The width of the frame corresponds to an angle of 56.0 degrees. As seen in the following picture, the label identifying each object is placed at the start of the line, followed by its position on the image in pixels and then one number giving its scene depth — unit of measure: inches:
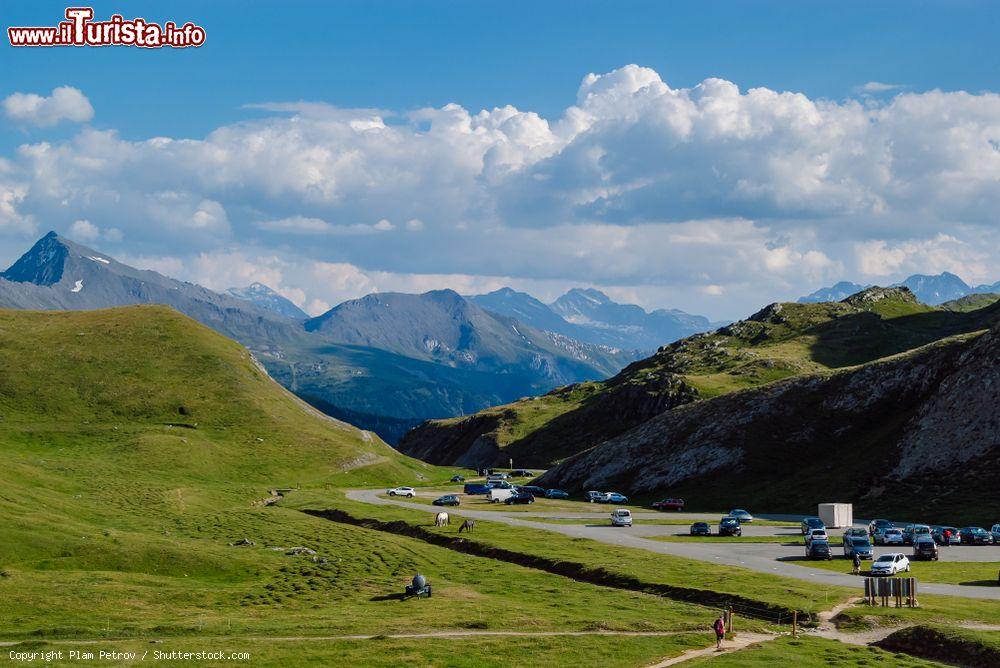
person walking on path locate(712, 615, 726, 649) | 2162.9
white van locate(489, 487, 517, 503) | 6240.2
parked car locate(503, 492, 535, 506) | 6161.4
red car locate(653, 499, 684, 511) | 5959.6
